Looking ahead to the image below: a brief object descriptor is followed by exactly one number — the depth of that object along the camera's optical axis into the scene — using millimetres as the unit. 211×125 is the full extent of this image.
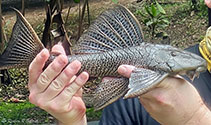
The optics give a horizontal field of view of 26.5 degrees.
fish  1168
